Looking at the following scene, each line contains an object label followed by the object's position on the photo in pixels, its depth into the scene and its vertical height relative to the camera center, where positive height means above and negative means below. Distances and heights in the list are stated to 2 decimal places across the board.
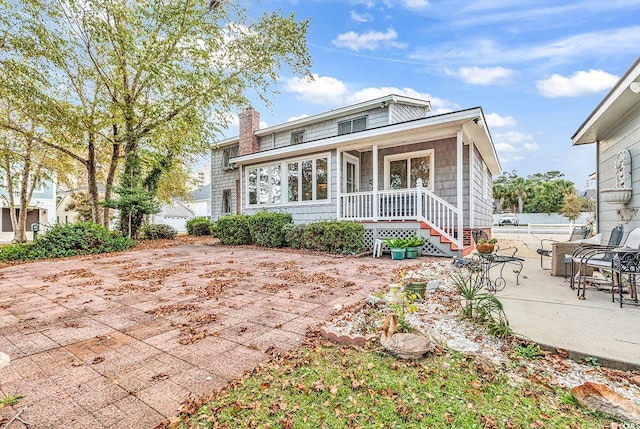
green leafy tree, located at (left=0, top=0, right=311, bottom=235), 9.98 +5.50
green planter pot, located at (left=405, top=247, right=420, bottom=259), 8.02 -0.90
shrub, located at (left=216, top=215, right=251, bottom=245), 11.50 -0.44
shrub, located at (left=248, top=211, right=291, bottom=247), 10.62 -0.33
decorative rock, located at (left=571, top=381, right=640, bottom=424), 1.70 -1.05
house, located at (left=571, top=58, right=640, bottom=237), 4.42 +1.33
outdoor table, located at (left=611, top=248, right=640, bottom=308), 3.43 -0.53
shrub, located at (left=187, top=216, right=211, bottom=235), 18.12 -0.51
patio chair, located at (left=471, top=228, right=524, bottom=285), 4.51 -0.60
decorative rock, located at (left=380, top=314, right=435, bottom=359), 2.43 -1.03
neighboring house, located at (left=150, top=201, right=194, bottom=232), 27.97 +0.27
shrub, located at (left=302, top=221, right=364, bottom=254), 8.89 -0.54
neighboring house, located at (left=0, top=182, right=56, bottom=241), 20.64 +0.78
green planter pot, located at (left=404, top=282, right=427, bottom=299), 4.15 -0.94
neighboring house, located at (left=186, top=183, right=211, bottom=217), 34.16 +1.75
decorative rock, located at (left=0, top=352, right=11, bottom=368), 2.31 -1.10
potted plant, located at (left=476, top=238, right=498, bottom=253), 5.03 -0.45
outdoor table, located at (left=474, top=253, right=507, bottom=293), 4.35 -0.96
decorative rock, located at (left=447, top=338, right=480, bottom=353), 2.58 -1.11
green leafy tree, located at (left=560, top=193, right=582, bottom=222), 26.61 +0.94
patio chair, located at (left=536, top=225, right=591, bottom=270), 6.93 -0.34
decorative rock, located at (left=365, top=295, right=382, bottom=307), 3.83 -1.04
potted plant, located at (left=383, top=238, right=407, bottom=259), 7.91 -0.76
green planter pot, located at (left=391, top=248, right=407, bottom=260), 7.91 -0.89
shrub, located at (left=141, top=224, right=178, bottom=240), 14.42 -0.64
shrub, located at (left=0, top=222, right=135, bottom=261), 8.30 -0.76
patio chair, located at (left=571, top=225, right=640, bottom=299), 3.82 -0.55
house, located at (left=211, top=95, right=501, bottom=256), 8.55 +1.71
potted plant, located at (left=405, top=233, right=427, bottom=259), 8.01 -0.72
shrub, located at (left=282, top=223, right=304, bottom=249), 10.02 -0.51
